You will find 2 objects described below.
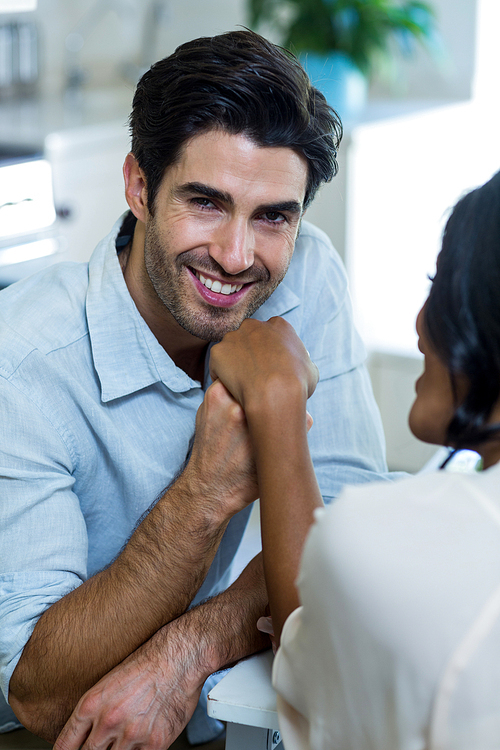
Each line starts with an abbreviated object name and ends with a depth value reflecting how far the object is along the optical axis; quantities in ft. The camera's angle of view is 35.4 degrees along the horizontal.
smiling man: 3.12
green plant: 9.23
